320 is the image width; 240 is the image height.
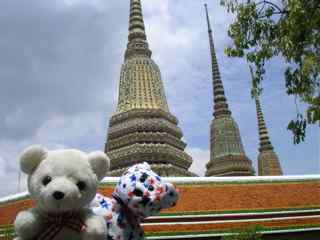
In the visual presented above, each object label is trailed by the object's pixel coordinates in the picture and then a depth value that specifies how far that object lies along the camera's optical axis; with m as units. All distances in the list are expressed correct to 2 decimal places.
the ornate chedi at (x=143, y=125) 20.31
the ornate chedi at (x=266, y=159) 34.97
